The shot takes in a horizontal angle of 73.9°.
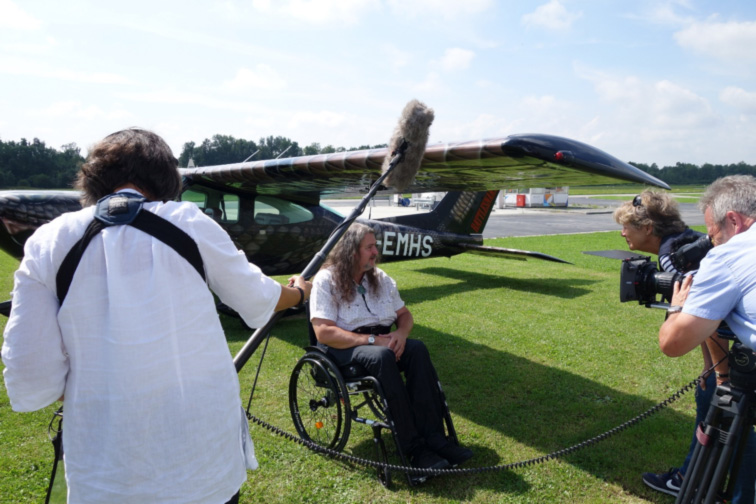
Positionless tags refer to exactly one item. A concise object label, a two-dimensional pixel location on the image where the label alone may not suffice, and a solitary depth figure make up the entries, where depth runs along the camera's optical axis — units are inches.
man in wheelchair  117.7
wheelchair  117.1
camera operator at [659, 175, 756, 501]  70.3
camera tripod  74.0
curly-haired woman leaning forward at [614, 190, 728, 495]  113.4
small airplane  152.6
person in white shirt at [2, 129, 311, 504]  50.5
